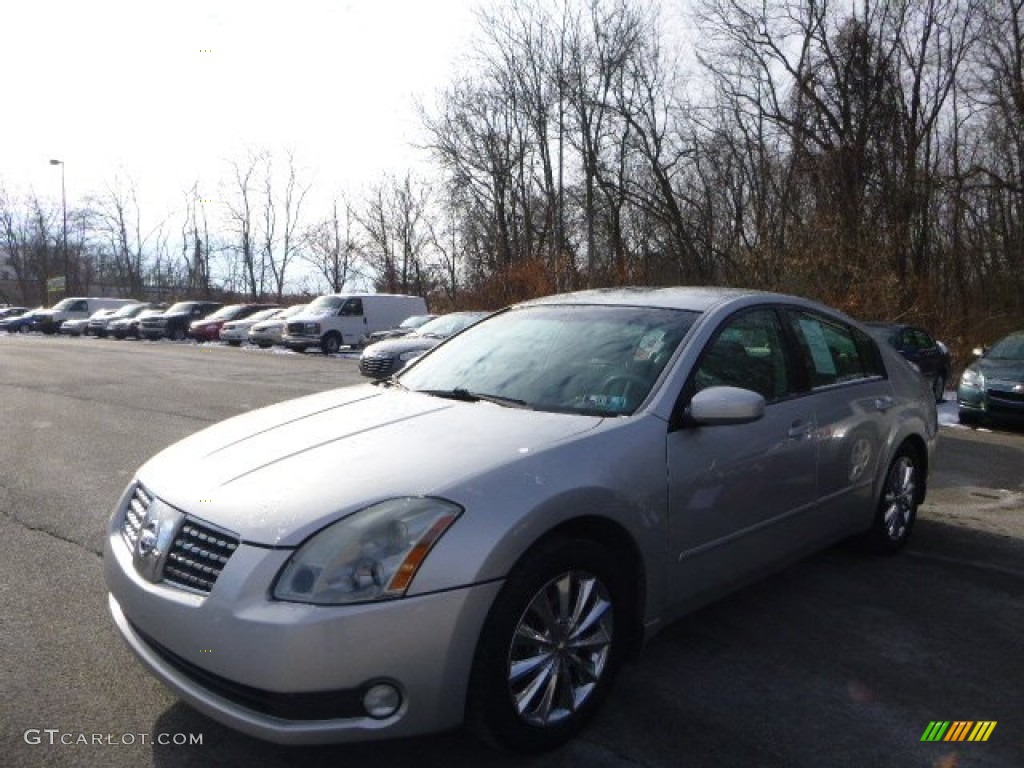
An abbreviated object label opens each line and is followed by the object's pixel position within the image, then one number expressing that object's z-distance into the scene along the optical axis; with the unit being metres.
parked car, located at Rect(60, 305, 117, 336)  39.28
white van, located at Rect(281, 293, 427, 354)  26.05
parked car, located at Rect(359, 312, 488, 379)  14.84
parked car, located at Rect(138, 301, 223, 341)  35.53
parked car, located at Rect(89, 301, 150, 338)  38.07
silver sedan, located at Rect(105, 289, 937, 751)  2.39
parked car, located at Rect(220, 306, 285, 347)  31.20
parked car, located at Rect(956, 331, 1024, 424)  10.50
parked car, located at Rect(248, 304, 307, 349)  28.44
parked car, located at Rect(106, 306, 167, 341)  36.33
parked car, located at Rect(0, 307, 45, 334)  43.72
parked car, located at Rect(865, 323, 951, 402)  12.35
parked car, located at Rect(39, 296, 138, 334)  41.28
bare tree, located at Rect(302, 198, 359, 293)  57.19
